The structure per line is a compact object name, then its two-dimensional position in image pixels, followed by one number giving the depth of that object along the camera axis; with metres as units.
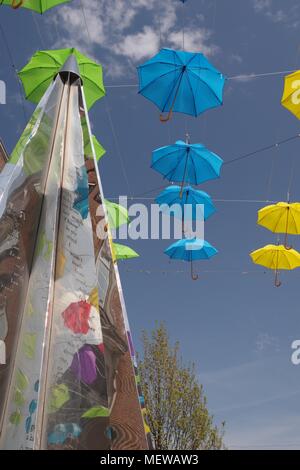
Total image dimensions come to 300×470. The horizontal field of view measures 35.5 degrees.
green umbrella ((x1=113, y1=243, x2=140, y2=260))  14.67
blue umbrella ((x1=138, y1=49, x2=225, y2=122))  10.53
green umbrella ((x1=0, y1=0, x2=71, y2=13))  8.79
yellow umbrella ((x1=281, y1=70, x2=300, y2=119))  9.78
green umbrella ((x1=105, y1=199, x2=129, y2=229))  12.36
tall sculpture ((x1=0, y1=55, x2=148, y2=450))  2.36
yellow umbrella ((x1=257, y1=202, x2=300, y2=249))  13.81
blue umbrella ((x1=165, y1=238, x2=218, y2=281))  15.20
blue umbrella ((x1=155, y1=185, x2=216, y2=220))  14.00
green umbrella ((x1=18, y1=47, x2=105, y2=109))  10.23
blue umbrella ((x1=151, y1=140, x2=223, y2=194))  12.52
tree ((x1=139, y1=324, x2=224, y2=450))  18.58
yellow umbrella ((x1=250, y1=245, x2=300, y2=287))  15.53
